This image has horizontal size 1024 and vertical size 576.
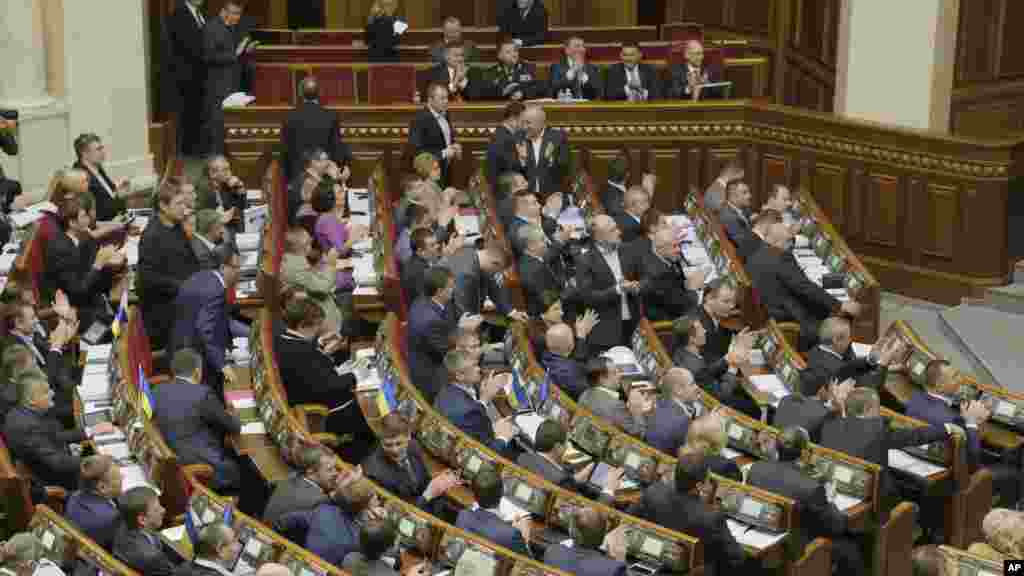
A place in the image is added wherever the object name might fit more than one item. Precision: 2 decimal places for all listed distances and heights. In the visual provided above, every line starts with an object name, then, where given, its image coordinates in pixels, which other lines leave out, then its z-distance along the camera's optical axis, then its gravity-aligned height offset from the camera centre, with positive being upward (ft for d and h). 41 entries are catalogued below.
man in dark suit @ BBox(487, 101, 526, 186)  77.20 -13.95
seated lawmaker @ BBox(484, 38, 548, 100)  86.07 -13.92
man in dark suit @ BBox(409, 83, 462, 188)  79.10 -13.98
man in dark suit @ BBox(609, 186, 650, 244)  69.97 -13.94
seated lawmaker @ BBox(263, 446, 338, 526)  45.27 -12.60
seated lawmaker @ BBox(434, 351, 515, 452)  51.49 -13.08
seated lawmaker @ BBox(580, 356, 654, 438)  53.11 -13.49
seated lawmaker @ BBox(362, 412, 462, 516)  47.29 -13.01
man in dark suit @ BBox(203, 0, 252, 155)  85.05 -13.47
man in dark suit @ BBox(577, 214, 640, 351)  63.77 -14.14
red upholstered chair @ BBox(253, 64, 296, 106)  88.28 -14.44
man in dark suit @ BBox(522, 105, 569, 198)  77.30 -14.17
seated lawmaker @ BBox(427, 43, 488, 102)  85.92 -13.89
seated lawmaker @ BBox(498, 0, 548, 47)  94.22 -13.63
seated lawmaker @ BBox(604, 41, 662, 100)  86.79 -14.03
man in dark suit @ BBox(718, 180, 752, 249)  71.56 -14.27
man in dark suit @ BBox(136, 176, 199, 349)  59.82 -12.69
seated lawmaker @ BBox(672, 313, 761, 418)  56.65 -13.77
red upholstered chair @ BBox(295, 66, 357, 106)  89.71 -14.56
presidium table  77.15 -15.12
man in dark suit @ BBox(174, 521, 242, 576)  41.27 -12.19
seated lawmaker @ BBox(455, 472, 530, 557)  43.91 -12.70
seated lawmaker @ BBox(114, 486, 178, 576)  42.50 -12.50
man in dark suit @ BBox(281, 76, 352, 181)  76.95 -13.53
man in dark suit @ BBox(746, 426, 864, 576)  48.03 -13.45
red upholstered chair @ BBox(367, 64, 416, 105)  89.61 -14.61
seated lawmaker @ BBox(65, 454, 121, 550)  44.52 -12.62
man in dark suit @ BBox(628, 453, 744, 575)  45.16 -12.90
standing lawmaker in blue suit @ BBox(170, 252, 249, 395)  55.98 -12.94
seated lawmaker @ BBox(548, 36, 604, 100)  86.33 -13.87
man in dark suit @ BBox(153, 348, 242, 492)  50.06 -13.09
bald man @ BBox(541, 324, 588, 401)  55.52 -13.46
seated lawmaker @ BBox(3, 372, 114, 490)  48.49 -12.88
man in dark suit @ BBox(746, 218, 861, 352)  65.57 -14.53
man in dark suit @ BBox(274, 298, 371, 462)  53.72 -13.19
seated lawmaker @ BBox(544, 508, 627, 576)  42.11 -12.57
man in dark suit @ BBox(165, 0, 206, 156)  85.81 -13.67
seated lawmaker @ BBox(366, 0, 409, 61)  93.25 -13.82
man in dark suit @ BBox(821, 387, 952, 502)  51.37 -13.45
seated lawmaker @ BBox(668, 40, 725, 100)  86.84 -14.04
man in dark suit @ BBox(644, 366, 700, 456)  51.96 -13.33
